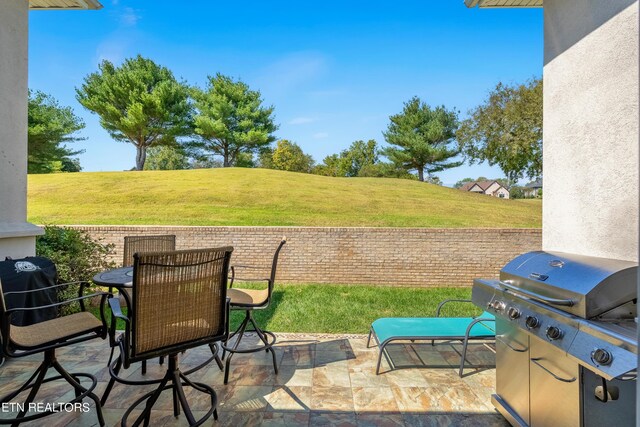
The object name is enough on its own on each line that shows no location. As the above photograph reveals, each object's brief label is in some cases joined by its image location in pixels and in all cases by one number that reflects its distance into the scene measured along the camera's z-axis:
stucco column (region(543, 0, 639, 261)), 1.99
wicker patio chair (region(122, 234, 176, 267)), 3.71
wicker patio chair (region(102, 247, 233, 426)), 1.81
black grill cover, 2.75
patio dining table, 2.52
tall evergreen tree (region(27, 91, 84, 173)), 17.44
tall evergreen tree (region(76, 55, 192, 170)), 19.34
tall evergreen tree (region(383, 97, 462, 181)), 21.88
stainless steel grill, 1.38
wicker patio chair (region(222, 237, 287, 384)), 2.88
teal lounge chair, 2.90
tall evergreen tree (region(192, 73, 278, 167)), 20.34
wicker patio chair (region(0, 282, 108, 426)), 1.90
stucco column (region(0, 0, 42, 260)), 3.47
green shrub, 4.27
